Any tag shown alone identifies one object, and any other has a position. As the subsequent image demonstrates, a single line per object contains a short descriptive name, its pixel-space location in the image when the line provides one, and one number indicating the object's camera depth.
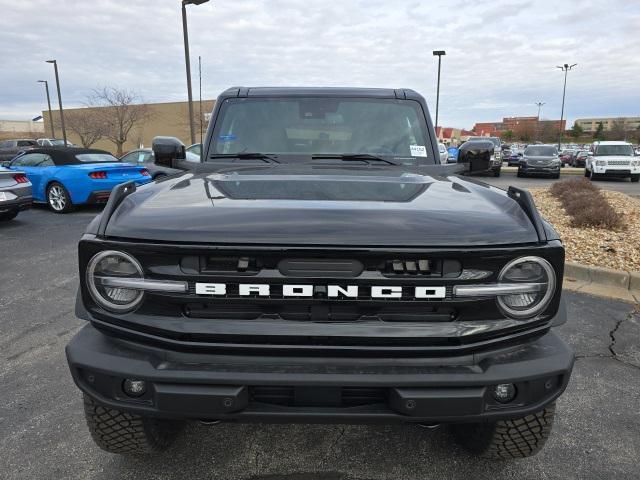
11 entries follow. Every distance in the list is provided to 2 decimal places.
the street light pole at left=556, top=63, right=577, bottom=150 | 53.84
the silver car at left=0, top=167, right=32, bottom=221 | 8.83
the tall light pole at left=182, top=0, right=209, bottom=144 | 15.77
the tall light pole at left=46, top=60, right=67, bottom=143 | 32.91
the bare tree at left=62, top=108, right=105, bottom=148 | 44.25
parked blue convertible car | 10.53
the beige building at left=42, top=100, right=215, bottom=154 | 53.28
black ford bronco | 1.76
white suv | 20.73
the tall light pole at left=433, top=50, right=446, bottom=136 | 29.72
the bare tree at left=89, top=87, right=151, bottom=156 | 43.06
